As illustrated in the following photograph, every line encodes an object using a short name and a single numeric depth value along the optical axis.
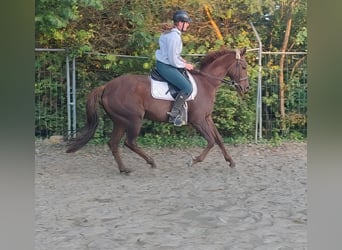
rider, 6.39
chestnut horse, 6.47
